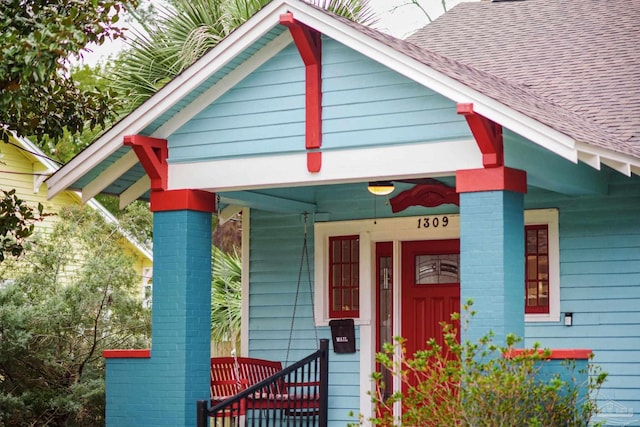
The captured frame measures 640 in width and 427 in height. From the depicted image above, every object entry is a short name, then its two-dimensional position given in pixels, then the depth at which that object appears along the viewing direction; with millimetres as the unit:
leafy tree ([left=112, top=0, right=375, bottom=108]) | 21156
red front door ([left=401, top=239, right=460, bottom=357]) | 12166
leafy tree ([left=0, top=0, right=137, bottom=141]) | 8703
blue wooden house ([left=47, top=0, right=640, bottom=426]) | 9469
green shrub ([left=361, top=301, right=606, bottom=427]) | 8203
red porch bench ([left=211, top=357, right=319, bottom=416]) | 11562
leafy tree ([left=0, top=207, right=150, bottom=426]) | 13320
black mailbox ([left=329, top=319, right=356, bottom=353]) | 12273
